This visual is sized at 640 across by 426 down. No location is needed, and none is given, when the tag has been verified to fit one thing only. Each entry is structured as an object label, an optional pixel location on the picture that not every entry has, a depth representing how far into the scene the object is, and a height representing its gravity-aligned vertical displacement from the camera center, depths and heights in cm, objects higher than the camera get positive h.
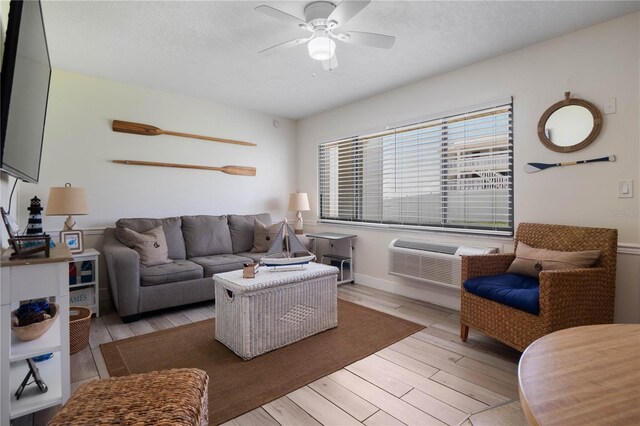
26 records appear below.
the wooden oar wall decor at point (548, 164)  237 +34
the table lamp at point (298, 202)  463 +11
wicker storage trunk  223 -73
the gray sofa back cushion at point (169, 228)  347 -18
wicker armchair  196 -56
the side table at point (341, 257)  417 -66
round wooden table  55 -35
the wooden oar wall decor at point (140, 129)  358 +96
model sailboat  262 -37
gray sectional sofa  288 -54
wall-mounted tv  123 +56
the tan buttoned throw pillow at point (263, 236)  414 -34
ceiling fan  203 +121
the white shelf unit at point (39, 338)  133 -50
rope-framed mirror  243 +64
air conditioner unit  308 -53
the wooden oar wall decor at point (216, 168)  371 +57
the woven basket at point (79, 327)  222 -81
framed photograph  301 -26
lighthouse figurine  244 -6
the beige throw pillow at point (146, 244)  322 -33
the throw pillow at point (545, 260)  215 -37
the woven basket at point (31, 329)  145 -53
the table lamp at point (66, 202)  286 +9
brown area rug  187 -104
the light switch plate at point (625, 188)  228 +12
